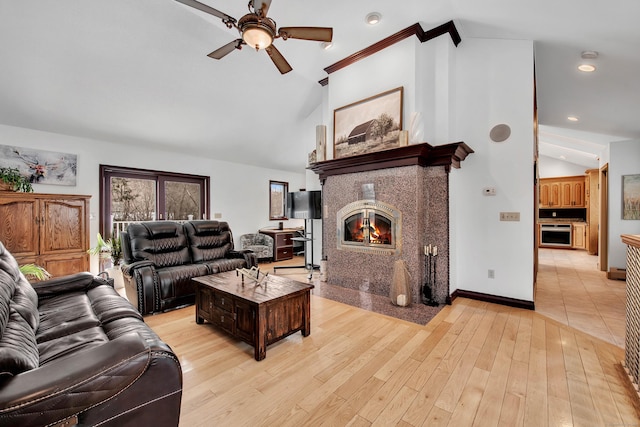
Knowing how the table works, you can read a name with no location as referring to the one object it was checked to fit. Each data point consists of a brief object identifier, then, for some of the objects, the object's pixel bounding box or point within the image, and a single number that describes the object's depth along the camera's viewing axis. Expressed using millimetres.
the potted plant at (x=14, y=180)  3680
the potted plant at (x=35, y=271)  3068
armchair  6461
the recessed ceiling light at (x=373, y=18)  3354
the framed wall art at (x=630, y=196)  4684
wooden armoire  3631
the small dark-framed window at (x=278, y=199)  7809
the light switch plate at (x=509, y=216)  3434
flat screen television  5536
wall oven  8430
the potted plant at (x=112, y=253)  4265
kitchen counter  8531
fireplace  3566
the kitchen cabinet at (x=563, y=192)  8422
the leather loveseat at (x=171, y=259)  3248
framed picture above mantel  3766
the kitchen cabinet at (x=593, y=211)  7075
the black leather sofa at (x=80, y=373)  926
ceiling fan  2207
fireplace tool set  3561
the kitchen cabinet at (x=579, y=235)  8062
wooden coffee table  2297
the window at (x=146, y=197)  4977
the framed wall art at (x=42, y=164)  4035
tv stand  5563
